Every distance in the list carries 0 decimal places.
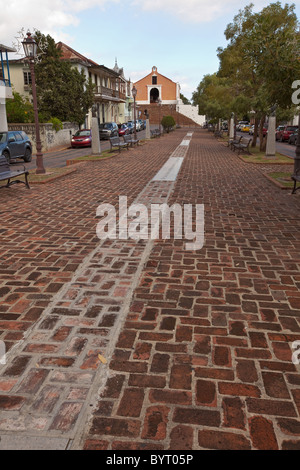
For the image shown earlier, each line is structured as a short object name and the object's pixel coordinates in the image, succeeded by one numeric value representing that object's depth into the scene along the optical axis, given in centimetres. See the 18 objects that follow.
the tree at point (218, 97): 2578
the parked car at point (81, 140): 2809
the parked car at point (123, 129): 4138
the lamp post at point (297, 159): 1052
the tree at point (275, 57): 879
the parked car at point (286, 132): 3352
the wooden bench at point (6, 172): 997
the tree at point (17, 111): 2642
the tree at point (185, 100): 11652
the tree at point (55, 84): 3033
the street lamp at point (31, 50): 1192
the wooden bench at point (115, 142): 2214
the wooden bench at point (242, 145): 1971
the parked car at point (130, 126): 4490
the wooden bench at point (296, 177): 928
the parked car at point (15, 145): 1683
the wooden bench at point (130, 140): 2496
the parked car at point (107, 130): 3522
